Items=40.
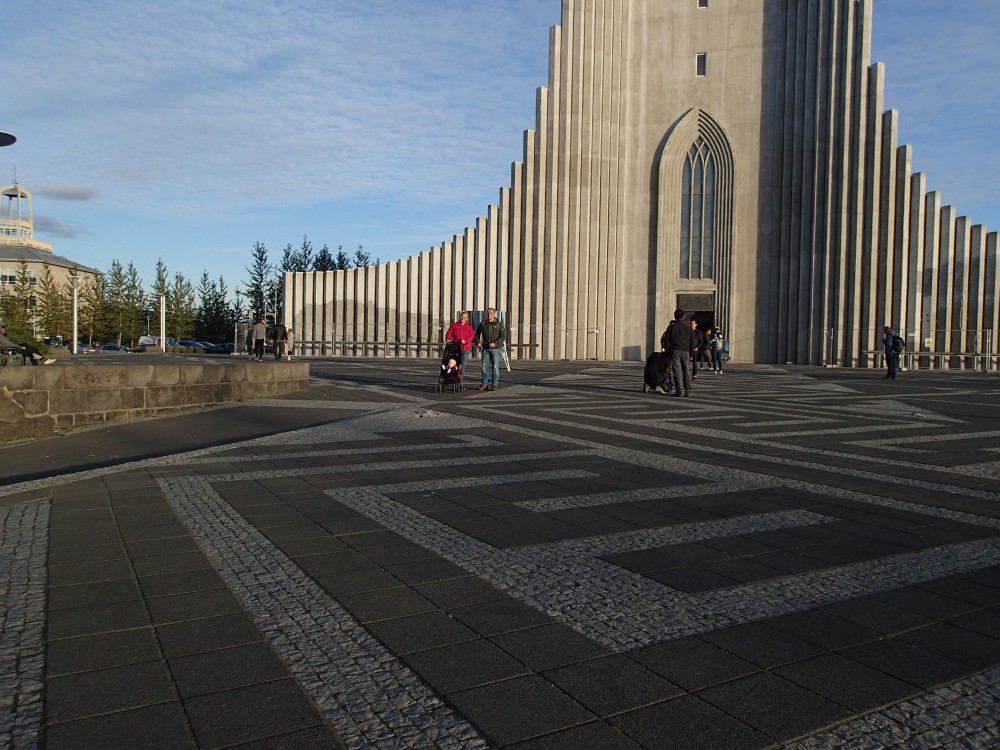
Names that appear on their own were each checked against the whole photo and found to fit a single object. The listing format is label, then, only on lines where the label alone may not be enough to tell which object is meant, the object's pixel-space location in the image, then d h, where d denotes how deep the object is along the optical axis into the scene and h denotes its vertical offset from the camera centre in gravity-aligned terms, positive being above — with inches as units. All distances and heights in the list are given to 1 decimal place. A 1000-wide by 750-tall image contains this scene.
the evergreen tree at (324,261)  3196.9 +316.9
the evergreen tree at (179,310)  3240.7 +119.3
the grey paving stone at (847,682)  116.0 -49.1
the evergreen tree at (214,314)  3440.0 +111.2
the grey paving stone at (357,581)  162.7 -48.6
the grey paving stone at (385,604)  148.2 -48.7
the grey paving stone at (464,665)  120.8 -49.2
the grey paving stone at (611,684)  114.0 -49.1
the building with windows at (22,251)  3636.8 +403.7
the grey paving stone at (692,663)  122.0 -48.9
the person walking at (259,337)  1254.9 +6.3
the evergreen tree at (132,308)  3088.1 +120.5
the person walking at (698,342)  952.8 +5.6
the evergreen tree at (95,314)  2999.5 +91.6
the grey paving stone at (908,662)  123.8 -49.0
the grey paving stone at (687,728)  103.6 -49.6
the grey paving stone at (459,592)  155.6 -48.5
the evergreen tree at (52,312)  2935.5 +95.6
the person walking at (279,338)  1253.7 +4.9
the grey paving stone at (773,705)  108.1 -49.3
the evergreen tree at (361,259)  3383.9 +348.0
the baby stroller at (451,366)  709.9 -19.5
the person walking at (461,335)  719.7 +7.6
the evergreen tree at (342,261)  3272.6 +321.7
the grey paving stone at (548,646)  128.3 -48.8
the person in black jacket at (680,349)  694.5 -2.4
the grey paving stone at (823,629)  137.6 -48.6
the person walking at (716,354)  1194.6 -10.5
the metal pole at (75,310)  1844.2 +64.3
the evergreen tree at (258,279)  2962.6 +223.3
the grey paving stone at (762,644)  129.9 -48.6
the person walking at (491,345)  708.0 -1.0
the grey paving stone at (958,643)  131.3 -48.7
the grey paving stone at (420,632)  134.4 -48.9
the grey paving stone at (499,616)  142.4 -48.7
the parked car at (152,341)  2942.9 -5.1
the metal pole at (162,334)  2029.2 +14.6
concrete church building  1574.8 +305.1
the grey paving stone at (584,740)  102.6 -49.8
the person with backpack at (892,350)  1074.1 -1.5
